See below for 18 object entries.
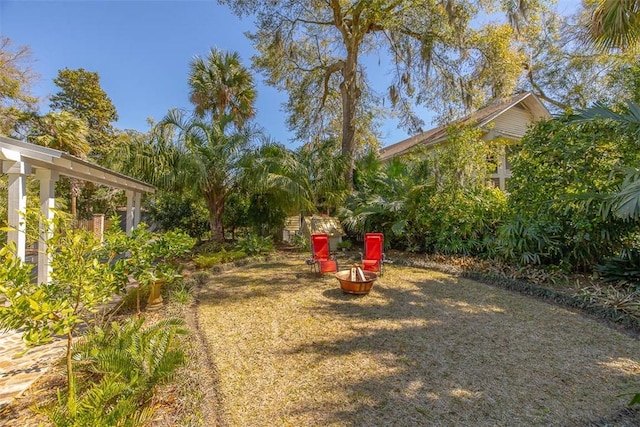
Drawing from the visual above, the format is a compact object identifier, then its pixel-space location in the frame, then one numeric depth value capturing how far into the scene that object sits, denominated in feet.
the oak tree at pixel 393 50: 33.27
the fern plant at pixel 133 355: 8.43
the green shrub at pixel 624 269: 16.74
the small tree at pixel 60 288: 5.89
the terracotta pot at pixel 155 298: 16.27
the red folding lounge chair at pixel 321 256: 22.76
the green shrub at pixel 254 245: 30.58
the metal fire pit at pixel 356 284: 17.62
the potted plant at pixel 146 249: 10.84
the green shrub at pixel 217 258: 25.58
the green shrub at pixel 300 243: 34.35
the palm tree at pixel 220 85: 44.86
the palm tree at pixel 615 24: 16.61
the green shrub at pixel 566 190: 17.83
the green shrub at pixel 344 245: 34.96
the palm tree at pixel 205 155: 26.40
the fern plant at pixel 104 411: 6.30
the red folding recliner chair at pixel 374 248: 23.04
